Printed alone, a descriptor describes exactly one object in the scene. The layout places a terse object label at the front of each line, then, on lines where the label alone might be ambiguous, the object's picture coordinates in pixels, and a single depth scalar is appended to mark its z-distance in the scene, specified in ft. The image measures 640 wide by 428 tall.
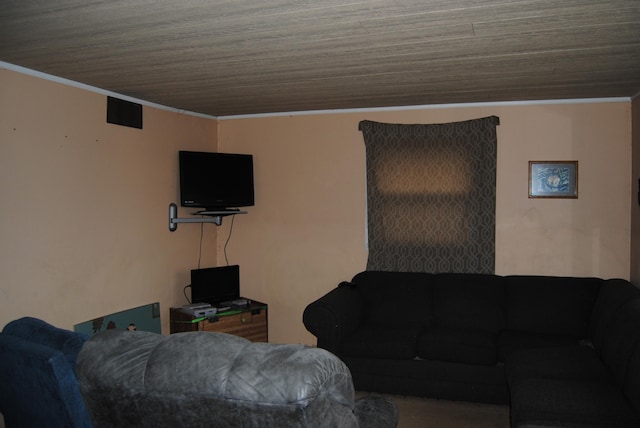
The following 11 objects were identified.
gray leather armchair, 5.21
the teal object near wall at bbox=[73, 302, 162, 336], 14.25
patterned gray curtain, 16.72
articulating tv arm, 17.02
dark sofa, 11.03
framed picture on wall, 16.20
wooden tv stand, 16.42
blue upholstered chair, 6.67
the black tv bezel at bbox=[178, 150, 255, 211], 16.96
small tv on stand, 17.34
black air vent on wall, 14.82
